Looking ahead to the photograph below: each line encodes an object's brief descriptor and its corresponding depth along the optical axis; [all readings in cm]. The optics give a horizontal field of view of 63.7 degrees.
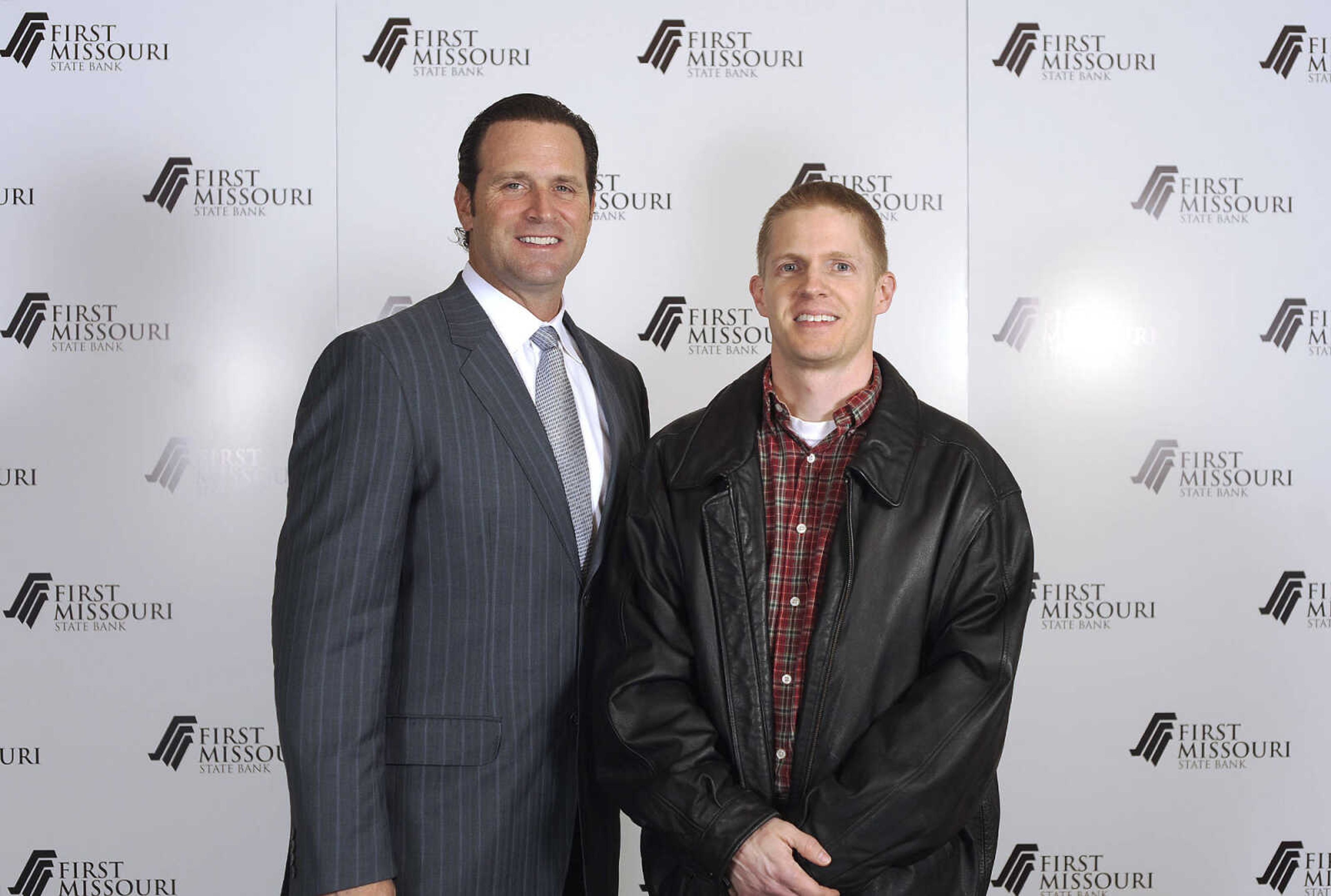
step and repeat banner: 321
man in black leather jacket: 161
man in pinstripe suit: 171
